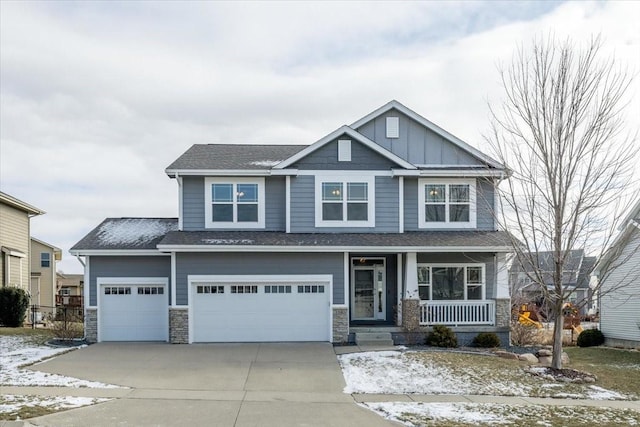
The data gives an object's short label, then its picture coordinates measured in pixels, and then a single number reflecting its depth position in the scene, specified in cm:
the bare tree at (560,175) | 1366
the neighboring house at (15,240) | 2641
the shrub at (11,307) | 2341
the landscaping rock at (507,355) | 1590
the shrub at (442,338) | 1747
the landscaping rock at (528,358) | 1577
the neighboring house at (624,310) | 2166
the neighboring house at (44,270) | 3822
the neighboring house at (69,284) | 5400
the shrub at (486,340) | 1795
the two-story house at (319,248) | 1827
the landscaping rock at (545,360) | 1594
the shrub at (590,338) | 2336
